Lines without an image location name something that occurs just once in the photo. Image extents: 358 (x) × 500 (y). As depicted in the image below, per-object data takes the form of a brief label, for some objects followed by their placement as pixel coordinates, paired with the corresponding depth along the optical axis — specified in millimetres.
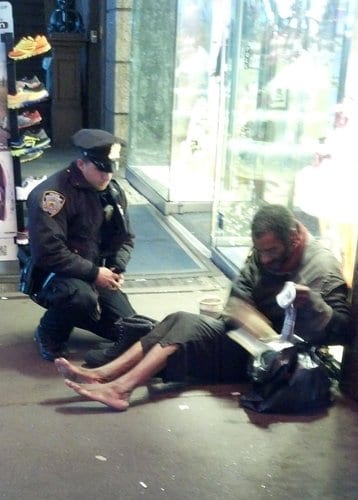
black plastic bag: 3602
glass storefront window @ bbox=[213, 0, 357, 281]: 4285
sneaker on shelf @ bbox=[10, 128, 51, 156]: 5156
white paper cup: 4633
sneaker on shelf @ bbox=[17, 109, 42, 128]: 5215
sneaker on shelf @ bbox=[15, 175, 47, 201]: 5281
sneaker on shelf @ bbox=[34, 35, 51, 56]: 4949
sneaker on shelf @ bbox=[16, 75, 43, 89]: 5172
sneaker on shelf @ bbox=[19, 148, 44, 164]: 5210
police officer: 4066
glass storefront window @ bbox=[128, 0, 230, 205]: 7066
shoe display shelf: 4965
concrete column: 8633
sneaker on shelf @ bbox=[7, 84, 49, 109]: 5066
